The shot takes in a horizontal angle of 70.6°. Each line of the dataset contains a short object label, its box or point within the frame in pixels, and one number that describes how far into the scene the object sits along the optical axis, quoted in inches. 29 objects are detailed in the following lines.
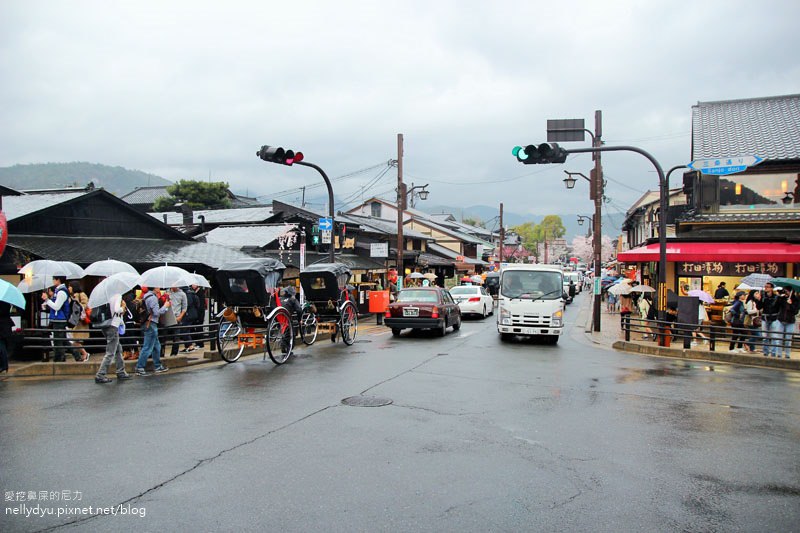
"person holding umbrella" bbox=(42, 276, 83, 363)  490.3
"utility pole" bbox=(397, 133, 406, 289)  1171.3
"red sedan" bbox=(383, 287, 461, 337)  728.3
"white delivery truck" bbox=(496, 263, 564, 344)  687.7
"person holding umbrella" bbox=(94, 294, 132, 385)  405.7
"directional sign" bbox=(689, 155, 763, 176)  596.7
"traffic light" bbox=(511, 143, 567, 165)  546.3
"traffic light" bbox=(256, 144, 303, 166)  612.8
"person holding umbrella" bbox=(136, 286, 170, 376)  434.9
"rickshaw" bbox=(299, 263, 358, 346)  636.8
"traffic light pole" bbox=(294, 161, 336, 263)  708.0
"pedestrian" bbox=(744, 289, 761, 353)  650.2
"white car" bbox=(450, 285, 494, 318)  1127.0
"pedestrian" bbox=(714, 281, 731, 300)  809.5
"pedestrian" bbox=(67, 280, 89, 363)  550.6
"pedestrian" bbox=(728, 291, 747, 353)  630.5
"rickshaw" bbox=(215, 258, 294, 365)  509.4
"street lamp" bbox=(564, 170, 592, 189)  1015.6
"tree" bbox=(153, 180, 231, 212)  2037.4
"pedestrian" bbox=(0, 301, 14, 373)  366.0
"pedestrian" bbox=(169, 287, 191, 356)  558.6
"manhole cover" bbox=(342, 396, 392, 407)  331.0
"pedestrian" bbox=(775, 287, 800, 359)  568.4
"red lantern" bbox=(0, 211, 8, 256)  448.5
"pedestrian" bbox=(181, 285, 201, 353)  572.3
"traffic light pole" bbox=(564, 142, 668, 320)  651.5
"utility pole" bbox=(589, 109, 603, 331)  849.5
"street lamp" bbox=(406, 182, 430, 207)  1416.1
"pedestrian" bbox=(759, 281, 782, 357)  581.9
